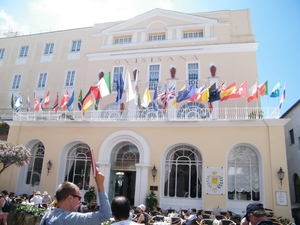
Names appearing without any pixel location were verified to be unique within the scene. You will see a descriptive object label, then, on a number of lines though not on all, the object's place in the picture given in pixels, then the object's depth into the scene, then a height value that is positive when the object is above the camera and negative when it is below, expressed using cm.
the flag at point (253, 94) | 1511 +535
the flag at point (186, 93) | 1606 +550
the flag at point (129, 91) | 1557 +527
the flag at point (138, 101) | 1628 +499
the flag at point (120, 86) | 1625 +576
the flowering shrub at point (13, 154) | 1310 +107
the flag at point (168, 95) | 1655 +551
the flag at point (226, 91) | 1502 +536
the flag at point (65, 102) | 1797 +511
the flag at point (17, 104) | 1840 +492
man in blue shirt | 277 -33
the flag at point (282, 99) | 1418 +482
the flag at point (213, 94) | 1521 +523
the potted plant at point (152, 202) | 1363 -97
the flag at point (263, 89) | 1490 +557
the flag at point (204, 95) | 1548 +523
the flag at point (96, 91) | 1577 +522
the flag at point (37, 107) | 1811 +474
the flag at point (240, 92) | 1503 +532
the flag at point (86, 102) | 1646 +477
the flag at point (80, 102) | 1753 +509
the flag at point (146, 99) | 1650 +515
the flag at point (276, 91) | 1485 +544
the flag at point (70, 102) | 1794 +513
